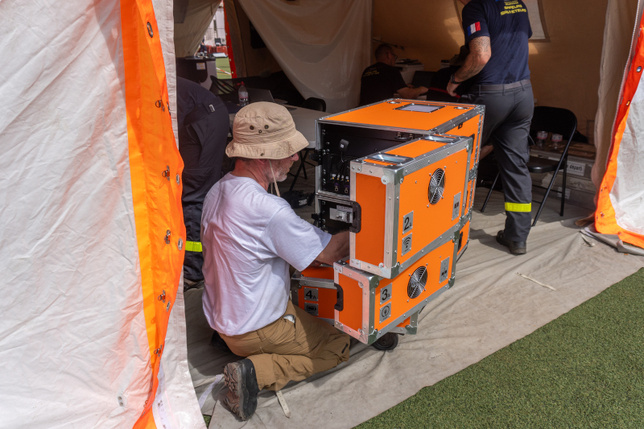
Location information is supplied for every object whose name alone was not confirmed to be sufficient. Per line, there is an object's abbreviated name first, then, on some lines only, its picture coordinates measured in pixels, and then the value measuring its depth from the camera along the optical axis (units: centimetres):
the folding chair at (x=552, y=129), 399
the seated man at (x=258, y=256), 186
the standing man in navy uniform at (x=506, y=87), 314
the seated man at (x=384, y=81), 552
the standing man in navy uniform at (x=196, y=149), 300
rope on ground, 309
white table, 378
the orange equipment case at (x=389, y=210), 179
